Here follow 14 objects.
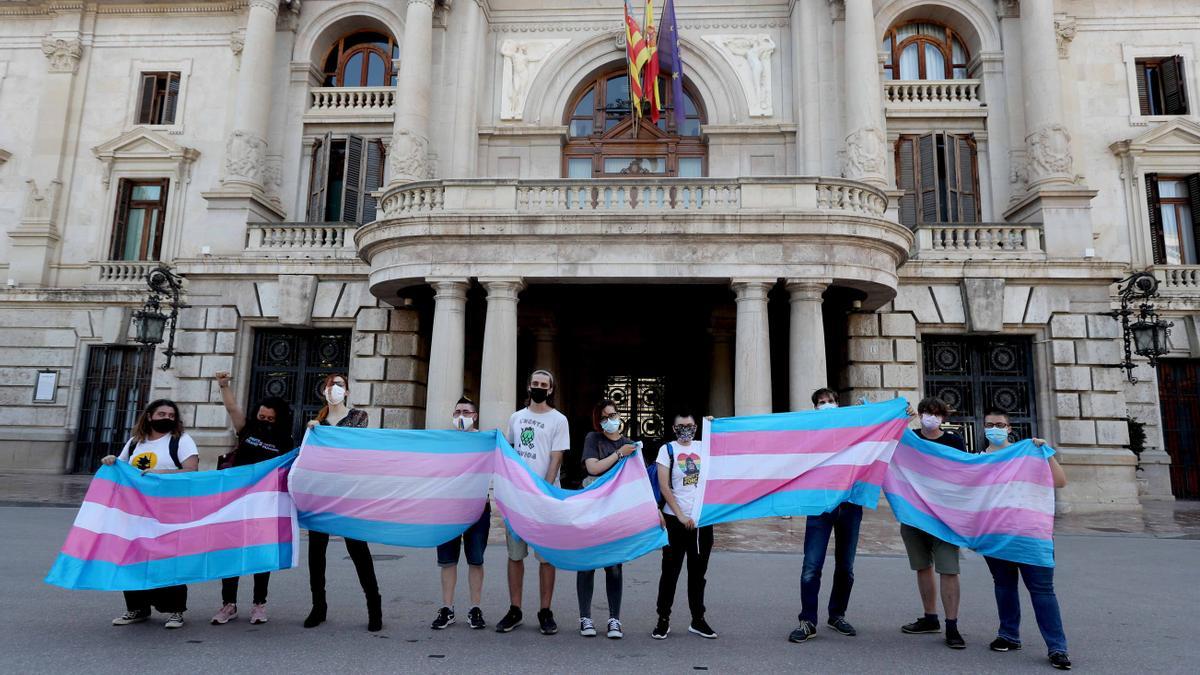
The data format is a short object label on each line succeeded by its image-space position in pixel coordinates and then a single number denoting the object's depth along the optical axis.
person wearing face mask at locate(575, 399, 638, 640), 6.18
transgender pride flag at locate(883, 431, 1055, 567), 5.96
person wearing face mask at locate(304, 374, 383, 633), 6.24
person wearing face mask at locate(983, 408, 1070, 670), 5.54
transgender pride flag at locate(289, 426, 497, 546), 6.69
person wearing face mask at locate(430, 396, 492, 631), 6.31
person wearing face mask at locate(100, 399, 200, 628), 6.27
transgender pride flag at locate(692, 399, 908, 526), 6.75
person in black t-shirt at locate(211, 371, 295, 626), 6.50
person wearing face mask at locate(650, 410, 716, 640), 6.22
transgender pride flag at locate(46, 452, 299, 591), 6.00
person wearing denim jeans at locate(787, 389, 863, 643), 6.21
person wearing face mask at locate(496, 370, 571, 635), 6.39
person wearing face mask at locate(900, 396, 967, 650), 6.12
